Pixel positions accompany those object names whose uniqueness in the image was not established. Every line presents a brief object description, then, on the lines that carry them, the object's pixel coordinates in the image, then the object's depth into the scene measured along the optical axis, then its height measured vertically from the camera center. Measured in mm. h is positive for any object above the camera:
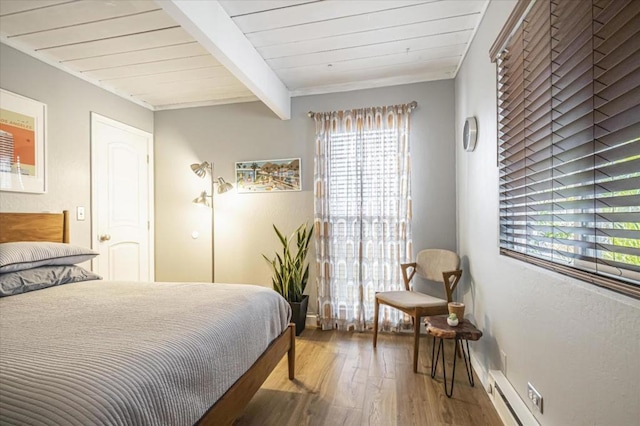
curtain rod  2896 +1002
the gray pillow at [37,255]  1803 -283
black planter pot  2918 -997
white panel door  2920 +116
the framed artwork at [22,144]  2188 +509
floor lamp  3154 +226
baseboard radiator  1404 -972
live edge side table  1907 -765
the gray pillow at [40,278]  1754 -422
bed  793 -475
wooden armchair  2262 -673
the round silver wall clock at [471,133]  2176 +559
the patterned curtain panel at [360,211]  2941 -1
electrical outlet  1303 -816
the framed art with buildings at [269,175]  3223 +381
